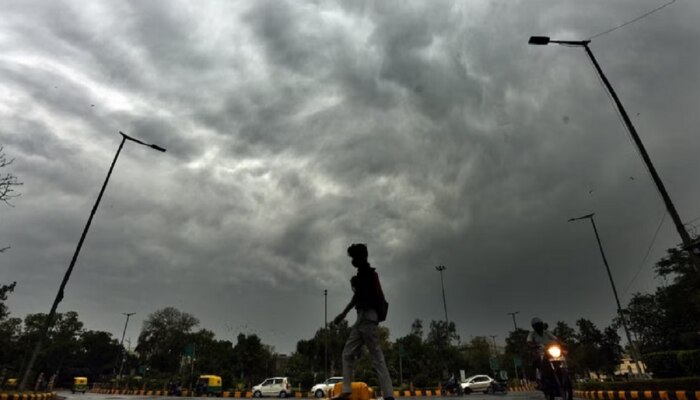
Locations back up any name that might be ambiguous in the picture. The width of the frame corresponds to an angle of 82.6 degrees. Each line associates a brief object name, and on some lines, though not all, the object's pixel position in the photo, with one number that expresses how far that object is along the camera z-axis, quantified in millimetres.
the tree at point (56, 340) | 69344
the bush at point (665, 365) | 13212
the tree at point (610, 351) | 74750
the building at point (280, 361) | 98062
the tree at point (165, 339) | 72125
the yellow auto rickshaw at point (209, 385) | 37625
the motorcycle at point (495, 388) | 35812
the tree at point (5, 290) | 31155
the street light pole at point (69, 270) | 12664
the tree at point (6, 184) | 14168
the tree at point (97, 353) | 79688
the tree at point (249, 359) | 58844
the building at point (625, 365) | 109300
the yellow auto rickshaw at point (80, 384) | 43975
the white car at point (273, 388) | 34562
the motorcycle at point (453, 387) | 31141
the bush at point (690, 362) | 12086
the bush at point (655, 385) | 10304
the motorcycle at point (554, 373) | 6961
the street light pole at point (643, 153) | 9836
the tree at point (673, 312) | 42156
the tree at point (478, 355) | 73875
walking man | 4355
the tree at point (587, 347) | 69369
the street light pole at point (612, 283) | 30141
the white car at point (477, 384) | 36312
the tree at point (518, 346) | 74562
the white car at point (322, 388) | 30705
